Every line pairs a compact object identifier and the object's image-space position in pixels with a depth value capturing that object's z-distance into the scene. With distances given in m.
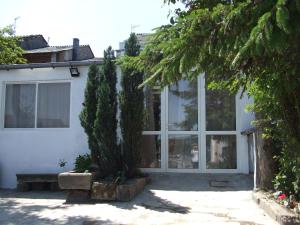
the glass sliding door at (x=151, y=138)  11.10
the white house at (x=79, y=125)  10.91
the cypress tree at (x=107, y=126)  9.51
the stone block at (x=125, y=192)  8.55
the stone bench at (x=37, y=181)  10.34
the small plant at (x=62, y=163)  10.98
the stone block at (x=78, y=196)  8.80
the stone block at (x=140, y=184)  9.11
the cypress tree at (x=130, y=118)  9.77
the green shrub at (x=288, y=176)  6.72
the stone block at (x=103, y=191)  8.62
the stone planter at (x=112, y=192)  8.56
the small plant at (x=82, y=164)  9.57
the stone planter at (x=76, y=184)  8.80
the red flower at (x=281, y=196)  7.40
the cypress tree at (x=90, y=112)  9.80
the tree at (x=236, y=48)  3.00
